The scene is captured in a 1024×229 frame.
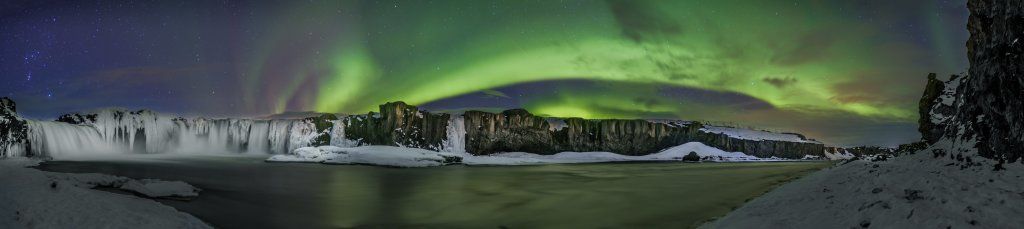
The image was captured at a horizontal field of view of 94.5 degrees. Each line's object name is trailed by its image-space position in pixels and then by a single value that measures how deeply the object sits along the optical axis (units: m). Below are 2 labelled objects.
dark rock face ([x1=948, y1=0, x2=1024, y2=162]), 8.98
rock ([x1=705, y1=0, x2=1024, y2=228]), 6.88
